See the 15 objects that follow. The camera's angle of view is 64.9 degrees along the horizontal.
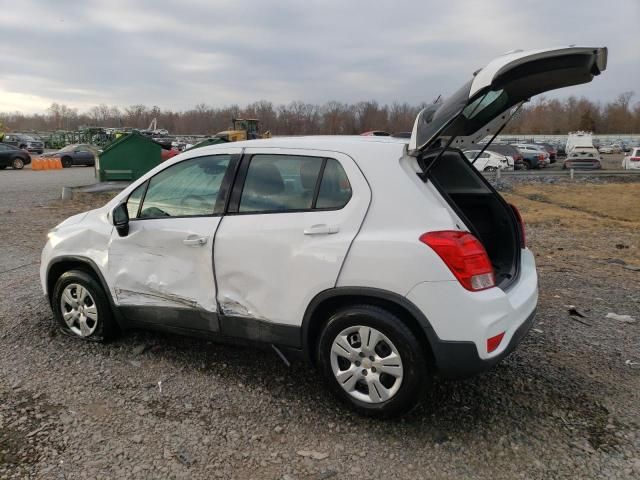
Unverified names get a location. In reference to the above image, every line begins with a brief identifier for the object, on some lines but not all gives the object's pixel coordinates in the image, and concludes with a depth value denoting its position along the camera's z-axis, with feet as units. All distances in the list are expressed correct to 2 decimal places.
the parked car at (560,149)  172.46
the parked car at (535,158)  107.86
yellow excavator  138.62
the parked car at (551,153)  131.44
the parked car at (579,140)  144.19
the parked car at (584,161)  96.12
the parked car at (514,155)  104.73
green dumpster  51.78
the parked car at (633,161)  91.56
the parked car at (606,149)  209.05
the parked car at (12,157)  96.43
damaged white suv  9.06
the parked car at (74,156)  110.22
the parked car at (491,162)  90.74
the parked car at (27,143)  158.71
